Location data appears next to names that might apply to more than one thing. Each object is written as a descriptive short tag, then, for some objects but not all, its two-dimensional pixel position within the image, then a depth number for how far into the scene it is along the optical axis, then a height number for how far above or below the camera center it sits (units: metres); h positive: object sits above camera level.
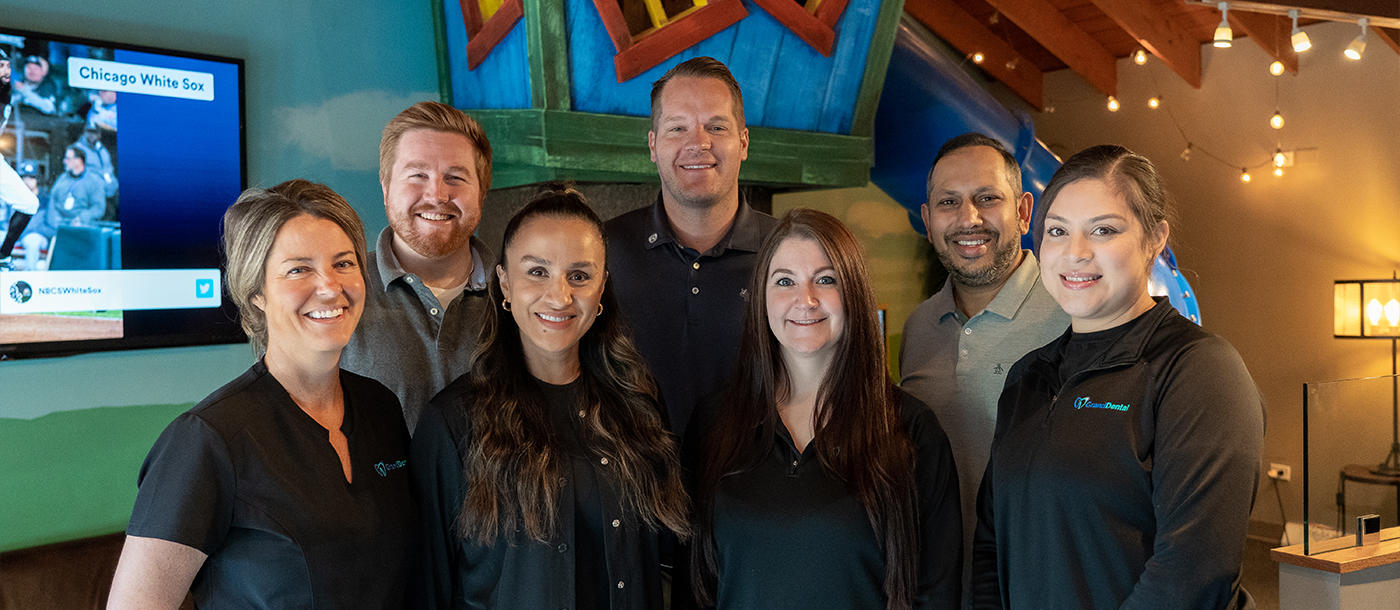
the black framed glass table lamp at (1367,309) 7.30 -0.28
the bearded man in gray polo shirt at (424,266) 2.44 +0.07
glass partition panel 3.10 -0.61
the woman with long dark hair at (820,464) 1.92 -0.38
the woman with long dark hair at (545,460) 1.90 -0.35
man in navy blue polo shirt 2.76 +0.11
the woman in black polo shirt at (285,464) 1.62 -0.31
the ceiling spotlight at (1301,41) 4.80 +1.19
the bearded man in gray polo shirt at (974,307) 2.46 -0.07
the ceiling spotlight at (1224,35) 4.72 +1.21
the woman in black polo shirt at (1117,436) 1.65 -0.29
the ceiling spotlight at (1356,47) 4.86 +1.16
